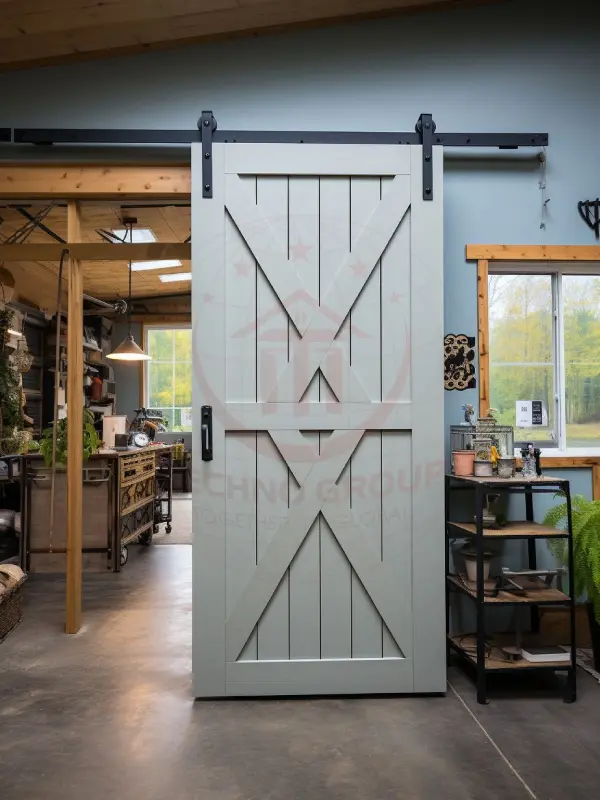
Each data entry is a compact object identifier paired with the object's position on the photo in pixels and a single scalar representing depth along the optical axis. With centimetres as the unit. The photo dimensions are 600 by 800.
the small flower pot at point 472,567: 312
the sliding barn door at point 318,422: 295
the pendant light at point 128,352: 758
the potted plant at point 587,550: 310
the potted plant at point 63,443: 501
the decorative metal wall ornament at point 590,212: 356
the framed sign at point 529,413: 361
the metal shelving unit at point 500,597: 288
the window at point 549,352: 362
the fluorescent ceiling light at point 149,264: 864
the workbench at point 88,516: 526
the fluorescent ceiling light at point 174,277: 1001
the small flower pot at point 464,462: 321
